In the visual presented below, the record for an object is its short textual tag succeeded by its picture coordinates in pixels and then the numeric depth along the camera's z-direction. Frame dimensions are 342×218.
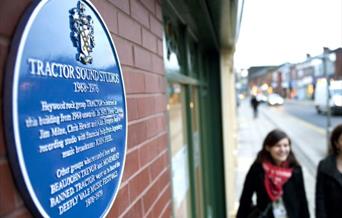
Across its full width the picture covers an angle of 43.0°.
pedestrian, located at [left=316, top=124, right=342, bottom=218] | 3.37
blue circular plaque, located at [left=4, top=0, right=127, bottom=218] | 0.79
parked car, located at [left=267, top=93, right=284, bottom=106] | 51.56
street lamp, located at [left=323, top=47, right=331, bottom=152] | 10.46
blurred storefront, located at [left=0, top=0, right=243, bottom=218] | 1.39
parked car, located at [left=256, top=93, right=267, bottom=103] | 61.56
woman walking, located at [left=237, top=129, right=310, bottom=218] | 3.56
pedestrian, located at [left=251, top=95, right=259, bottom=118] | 31.94
